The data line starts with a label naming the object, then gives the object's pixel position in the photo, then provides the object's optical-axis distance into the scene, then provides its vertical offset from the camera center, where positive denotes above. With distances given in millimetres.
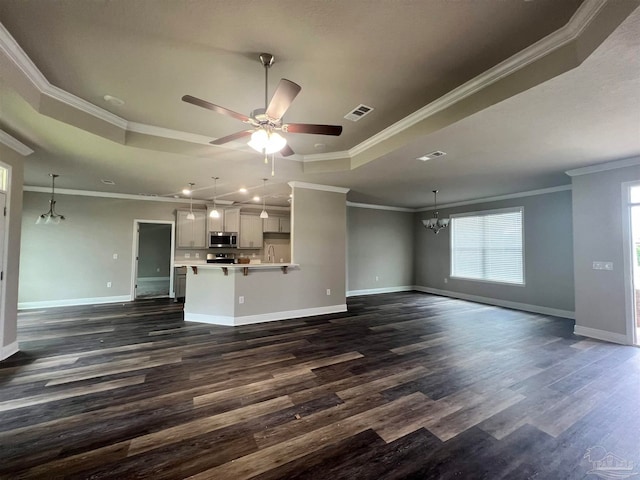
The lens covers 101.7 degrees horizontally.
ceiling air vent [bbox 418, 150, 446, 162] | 3541 +1305
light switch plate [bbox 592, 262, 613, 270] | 3934 -234
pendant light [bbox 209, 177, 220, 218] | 5098 +1305
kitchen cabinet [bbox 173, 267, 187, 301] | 6836 -1007
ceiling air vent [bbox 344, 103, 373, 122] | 2953 +1587
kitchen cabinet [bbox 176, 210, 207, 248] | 6949 +436
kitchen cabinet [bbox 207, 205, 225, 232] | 7207 +670
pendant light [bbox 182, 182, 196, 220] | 5660 +1283
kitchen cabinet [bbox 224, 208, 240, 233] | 7379 +761
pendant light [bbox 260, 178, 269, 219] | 5238 +1314
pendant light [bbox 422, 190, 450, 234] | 6383 +628
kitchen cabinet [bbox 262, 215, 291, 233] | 7934 +694
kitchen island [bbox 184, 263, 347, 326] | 4734 -879
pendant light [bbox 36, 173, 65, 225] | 5295 +559
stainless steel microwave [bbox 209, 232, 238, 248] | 7227 +186
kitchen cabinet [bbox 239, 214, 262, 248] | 7621 +455
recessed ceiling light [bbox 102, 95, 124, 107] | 2721 +1546
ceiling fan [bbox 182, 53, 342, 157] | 1914 +1048
